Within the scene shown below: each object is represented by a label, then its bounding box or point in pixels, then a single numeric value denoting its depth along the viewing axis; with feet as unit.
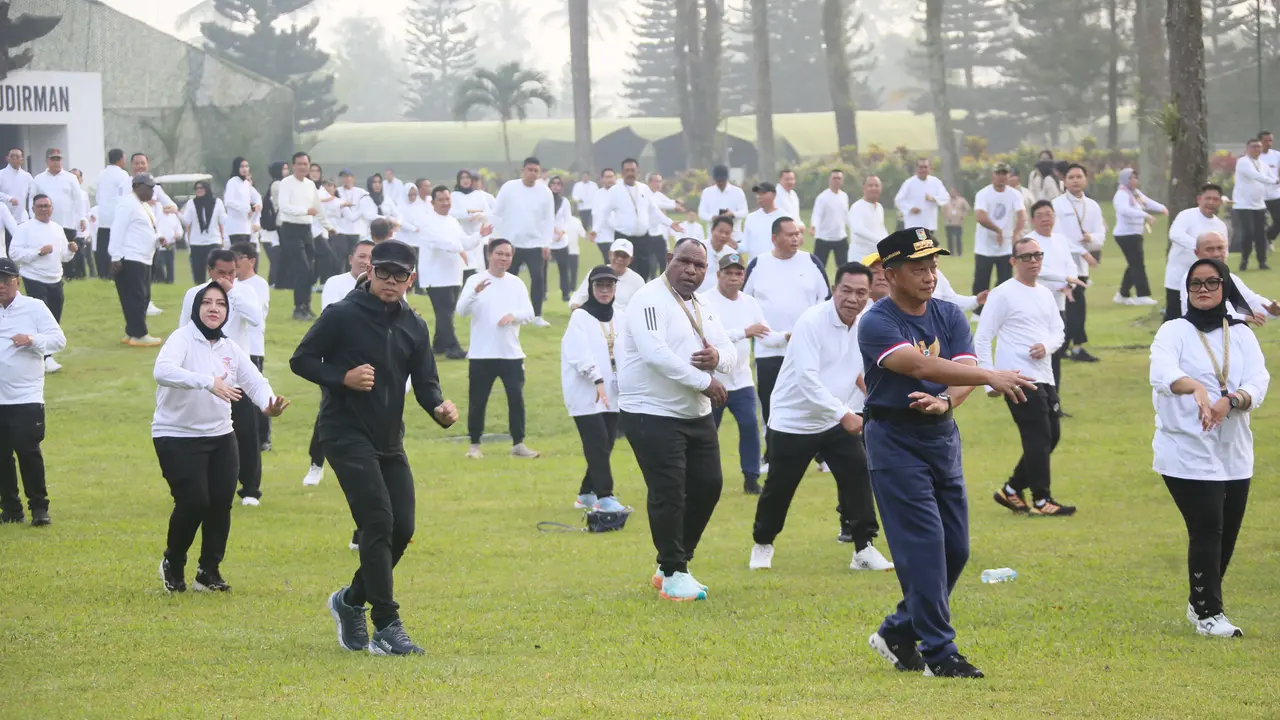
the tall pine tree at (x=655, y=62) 283.59
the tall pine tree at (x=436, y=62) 366.02
